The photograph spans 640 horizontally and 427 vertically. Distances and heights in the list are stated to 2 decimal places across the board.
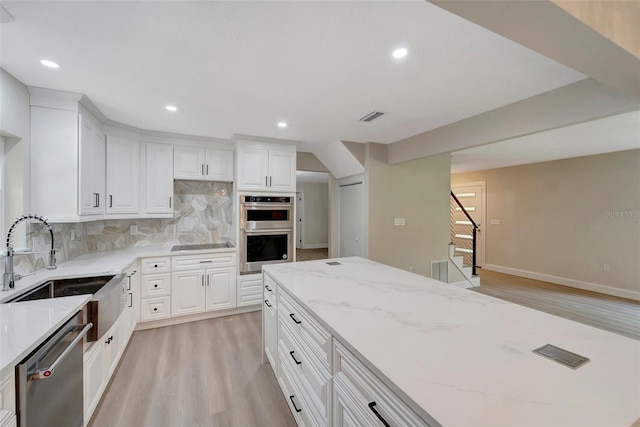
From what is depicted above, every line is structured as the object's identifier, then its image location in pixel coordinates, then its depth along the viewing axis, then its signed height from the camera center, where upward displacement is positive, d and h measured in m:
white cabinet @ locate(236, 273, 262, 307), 3.47 -1.03
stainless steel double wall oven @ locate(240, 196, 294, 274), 3.50 -0.23
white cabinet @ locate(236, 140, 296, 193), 3.49 +0.68
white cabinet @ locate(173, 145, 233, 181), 3.45 +0.71
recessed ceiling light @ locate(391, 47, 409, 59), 1.62 +1.04
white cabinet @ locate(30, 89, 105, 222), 2.13 +0.49
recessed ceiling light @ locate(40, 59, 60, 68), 1.75 +1.04
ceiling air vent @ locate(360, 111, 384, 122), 2.70 +1.07
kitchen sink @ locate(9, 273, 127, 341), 1.68 -0.60
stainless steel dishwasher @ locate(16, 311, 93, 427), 1.06 -0.78
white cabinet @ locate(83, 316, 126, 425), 1.60 -1.07
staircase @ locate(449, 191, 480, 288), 4.79 -0.67
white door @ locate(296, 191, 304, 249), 8.59 -0.17
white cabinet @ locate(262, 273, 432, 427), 0.82 -0.70
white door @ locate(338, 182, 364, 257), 4.13 -0.08
